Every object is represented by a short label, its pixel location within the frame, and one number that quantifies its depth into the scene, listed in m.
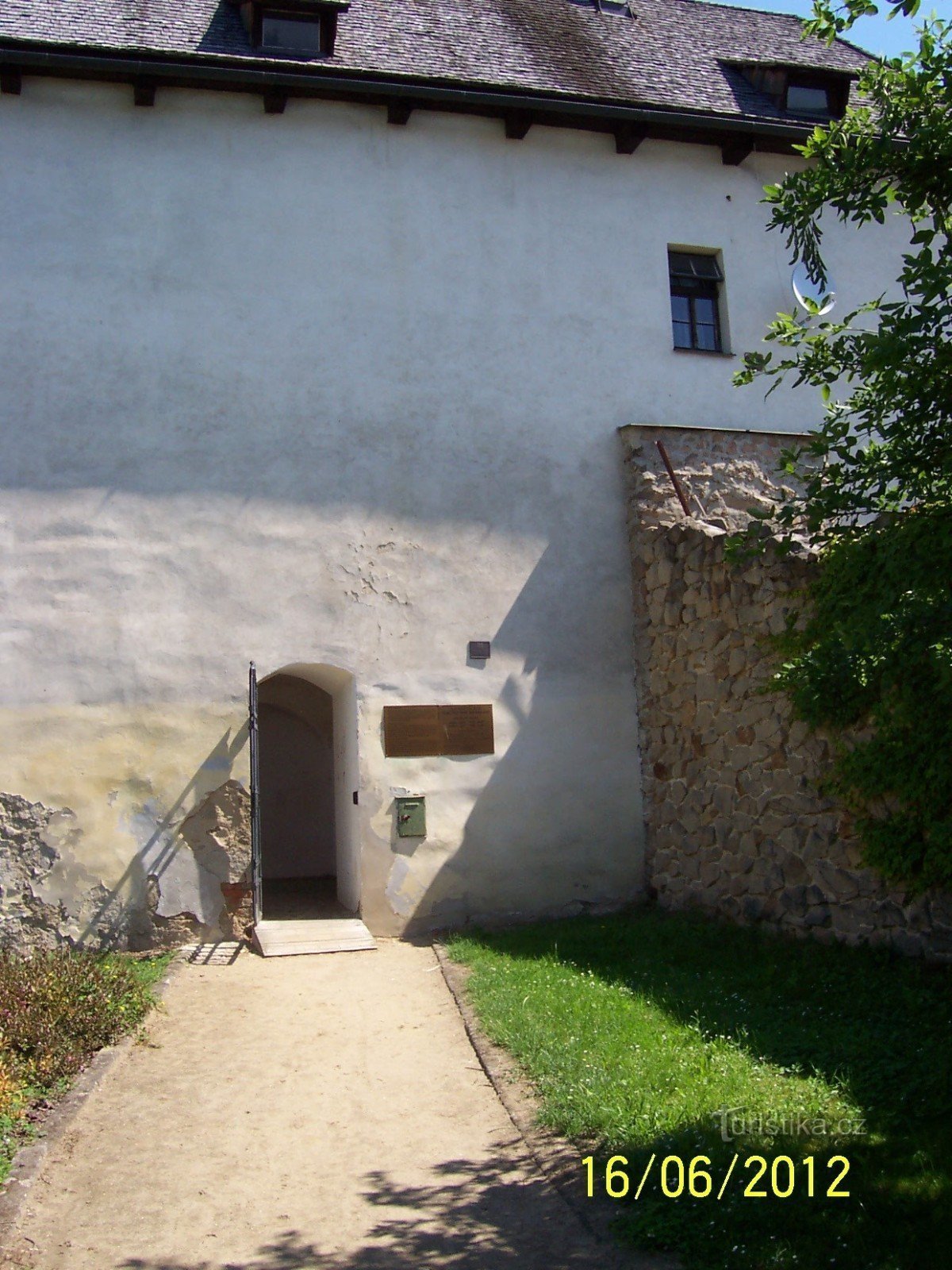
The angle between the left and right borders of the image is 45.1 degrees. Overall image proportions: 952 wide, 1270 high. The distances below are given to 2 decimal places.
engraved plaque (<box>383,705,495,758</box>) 10.09
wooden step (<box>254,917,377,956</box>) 9.34
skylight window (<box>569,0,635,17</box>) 13.91
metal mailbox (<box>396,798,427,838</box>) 9.98
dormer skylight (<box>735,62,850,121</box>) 12.39
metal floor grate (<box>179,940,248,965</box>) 9.05
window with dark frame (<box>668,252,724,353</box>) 11.80
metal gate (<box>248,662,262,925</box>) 9.54
